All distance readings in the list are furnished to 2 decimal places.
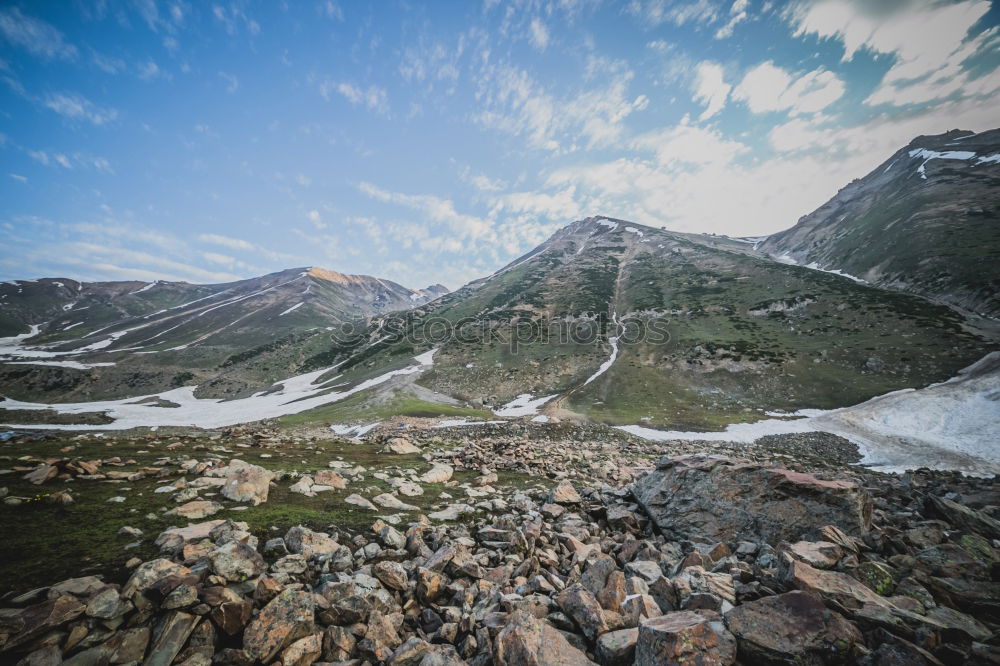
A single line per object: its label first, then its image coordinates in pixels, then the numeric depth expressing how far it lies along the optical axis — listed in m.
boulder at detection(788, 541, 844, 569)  6.47
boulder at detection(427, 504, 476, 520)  10.25
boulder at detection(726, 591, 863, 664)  4.36
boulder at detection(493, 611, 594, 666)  4.64
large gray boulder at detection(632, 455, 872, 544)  8.41
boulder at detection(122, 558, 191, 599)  4.81
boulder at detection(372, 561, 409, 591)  6.31
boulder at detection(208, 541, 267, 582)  5.56
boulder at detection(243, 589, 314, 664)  4.54
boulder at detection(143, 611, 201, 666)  4.21
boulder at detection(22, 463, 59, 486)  8.37
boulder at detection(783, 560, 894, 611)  5.10
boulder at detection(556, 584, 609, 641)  5.23
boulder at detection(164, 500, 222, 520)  7.68
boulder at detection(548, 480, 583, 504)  11.84
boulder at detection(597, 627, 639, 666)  4.75
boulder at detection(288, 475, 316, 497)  10.30
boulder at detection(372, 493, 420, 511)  10.53
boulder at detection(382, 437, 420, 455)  18.31
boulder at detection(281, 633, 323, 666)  4.51
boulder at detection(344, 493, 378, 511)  10.09
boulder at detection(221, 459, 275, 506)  9.02
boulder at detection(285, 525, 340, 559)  6.89
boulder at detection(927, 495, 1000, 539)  8.08
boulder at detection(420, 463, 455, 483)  13.96
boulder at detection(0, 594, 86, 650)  3.90
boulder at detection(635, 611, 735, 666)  4.31
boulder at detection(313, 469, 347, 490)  11.41
